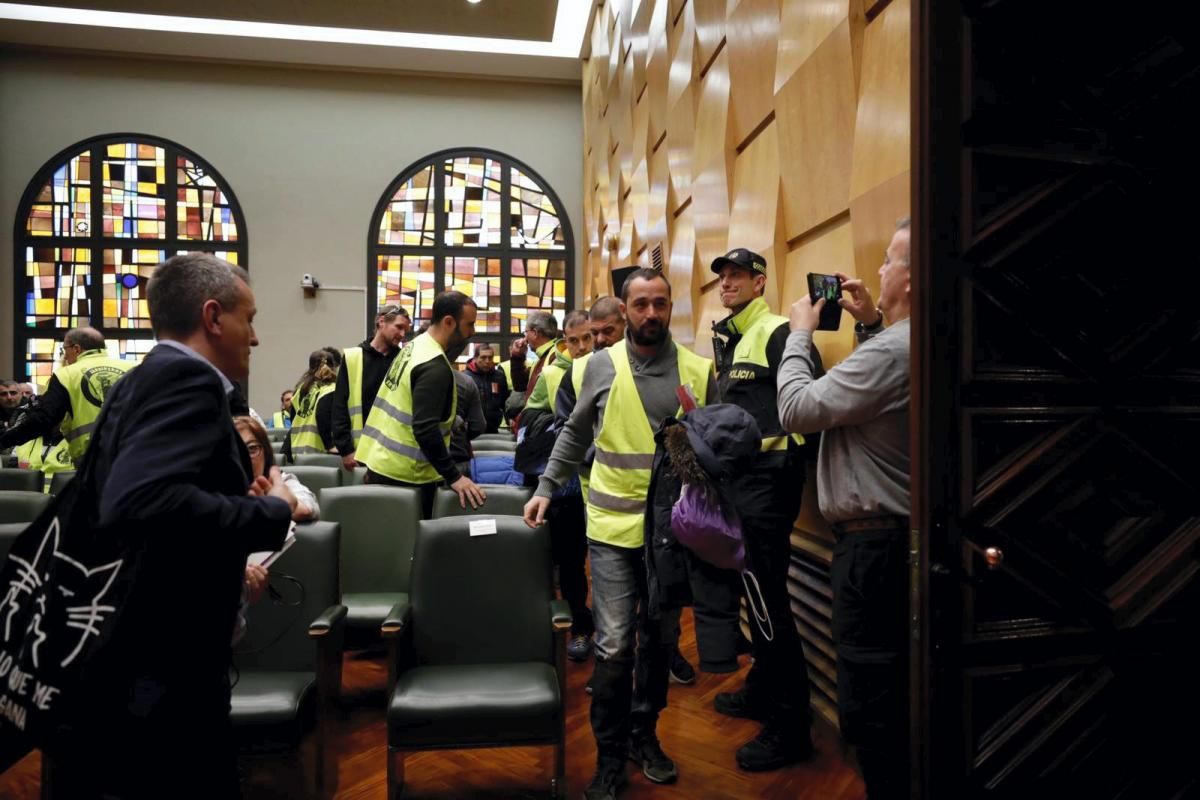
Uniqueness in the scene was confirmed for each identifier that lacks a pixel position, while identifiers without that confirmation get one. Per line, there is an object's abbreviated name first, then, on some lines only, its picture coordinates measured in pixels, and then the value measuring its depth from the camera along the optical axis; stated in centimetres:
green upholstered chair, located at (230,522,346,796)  191
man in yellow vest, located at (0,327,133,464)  375
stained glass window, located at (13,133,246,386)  808
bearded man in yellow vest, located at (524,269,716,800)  201
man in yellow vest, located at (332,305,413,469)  367
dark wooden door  131
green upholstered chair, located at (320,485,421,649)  291
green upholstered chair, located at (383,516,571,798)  194
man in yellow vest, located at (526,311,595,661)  305
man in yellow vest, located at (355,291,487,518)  285
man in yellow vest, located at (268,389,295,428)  712
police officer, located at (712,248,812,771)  216
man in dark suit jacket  109
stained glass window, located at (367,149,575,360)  867
